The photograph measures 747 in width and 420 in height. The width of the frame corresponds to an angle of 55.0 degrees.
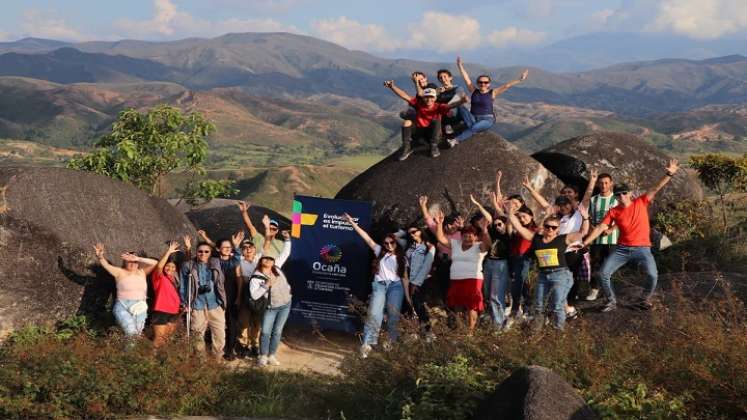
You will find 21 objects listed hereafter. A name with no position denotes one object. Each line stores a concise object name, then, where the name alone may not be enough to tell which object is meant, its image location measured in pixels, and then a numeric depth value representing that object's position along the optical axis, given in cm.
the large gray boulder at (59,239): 1155
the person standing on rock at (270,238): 1266
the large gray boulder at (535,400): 683
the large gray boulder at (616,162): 1684
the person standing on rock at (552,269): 1035
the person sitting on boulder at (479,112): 1498
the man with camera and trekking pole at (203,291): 1148
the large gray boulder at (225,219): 1559
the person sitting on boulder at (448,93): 1420
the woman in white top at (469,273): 1126
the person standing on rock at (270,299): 1156
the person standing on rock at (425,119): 1434
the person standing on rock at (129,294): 1116
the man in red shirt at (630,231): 1112
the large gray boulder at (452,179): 1398
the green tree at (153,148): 1777
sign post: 1316
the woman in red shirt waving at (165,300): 1126
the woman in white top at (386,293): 1177
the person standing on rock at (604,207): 1206
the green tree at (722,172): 1809
